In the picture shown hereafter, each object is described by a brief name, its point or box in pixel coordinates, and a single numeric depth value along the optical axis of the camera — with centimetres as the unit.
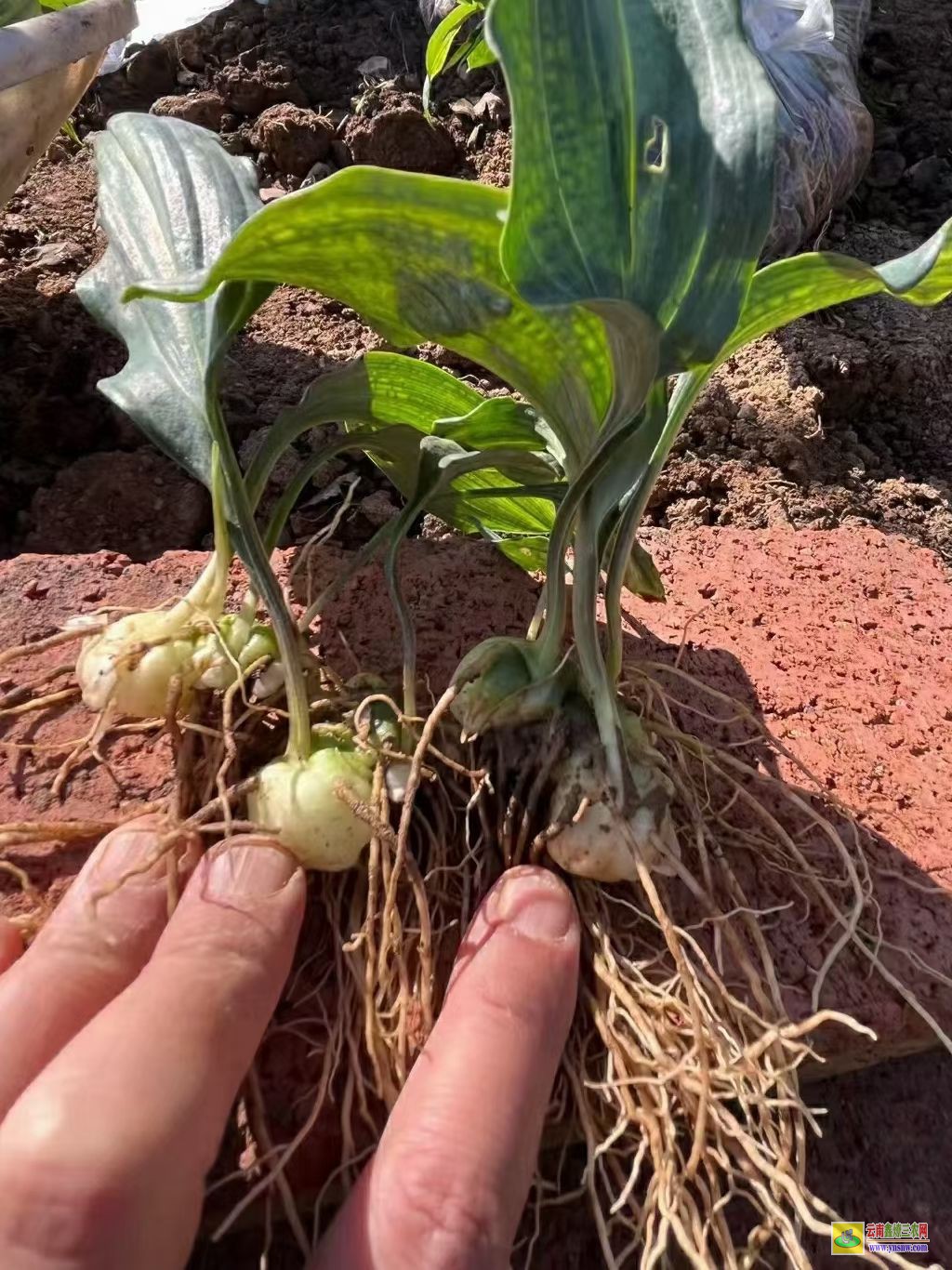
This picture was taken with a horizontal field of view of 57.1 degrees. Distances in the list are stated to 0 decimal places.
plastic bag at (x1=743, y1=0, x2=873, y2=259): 33
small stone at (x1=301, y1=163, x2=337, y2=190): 35
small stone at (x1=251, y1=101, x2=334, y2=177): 35
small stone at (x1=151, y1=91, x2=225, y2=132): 36
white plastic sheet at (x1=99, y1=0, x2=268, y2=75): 42
